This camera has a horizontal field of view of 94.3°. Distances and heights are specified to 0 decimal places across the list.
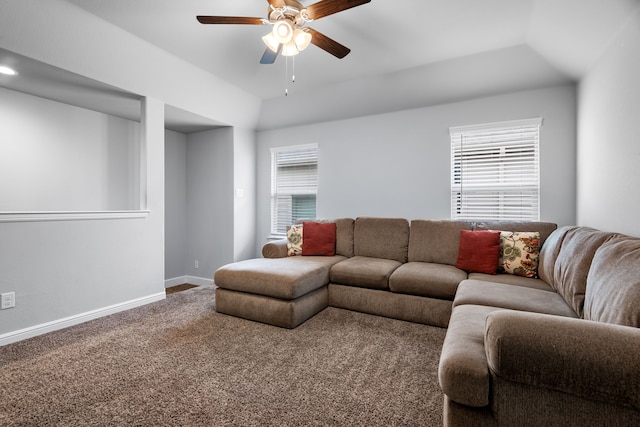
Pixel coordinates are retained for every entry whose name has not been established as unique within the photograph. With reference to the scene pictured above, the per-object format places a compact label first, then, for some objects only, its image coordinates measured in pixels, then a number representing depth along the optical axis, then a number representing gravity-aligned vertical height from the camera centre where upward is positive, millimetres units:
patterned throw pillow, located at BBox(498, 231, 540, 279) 2652 -389
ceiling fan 1933 +1319
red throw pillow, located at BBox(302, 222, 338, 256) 3645 -350
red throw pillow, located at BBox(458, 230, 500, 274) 2758 -389
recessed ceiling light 2523 +1213
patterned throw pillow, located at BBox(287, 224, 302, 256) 3691 -382
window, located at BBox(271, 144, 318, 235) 4574 +414
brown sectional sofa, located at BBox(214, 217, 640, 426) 1002 -564
